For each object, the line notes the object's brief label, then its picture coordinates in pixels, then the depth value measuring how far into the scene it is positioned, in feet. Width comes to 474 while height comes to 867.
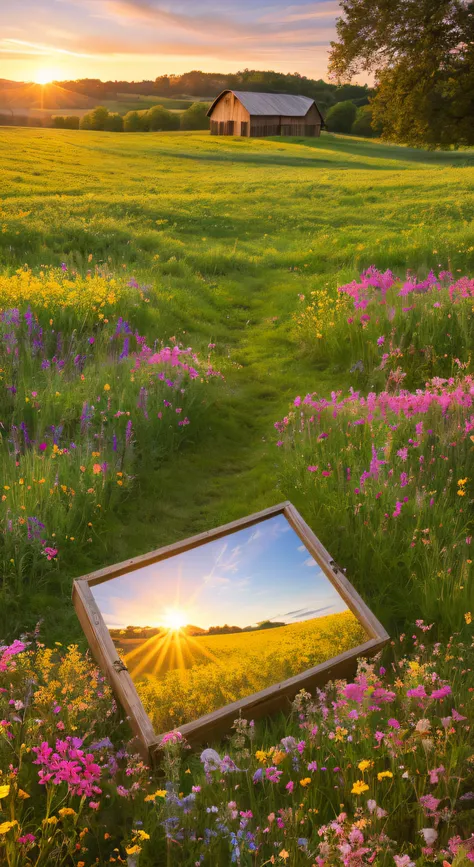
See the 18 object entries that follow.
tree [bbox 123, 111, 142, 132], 237.25
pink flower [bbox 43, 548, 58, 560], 14.66
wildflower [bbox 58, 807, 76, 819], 7.29
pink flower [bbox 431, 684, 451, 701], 9.07
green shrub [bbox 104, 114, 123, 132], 230.07
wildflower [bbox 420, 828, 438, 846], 7.27
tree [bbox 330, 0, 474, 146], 53.52
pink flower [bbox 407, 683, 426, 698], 9.31
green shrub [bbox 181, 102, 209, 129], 249.75
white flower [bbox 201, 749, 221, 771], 8.98
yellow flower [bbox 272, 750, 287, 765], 8.59
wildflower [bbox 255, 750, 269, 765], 8.33
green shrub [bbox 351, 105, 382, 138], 244.67
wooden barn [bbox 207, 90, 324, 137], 209.87
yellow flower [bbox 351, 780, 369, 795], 6.86
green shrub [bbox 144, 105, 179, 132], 241.96
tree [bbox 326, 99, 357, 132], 260.62
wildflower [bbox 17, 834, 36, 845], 7.51
